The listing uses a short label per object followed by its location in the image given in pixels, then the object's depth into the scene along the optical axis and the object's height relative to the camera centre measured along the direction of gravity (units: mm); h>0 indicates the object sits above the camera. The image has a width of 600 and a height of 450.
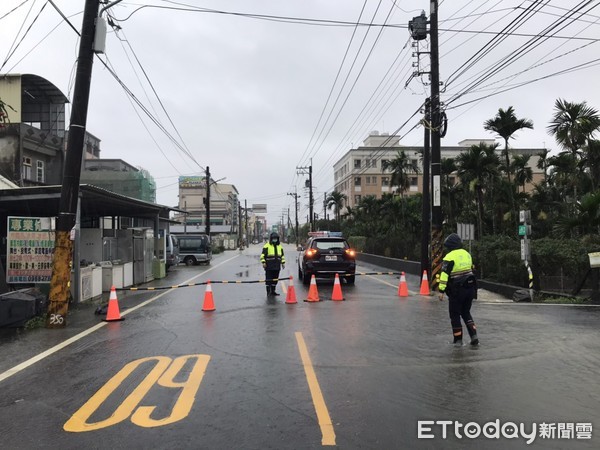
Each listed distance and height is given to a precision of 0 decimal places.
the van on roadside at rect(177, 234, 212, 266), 33781 -1015
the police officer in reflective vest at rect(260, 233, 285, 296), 14000 -754
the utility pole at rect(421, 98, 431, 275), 19234 +821
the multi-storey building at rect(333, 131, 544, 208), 92125 +12114
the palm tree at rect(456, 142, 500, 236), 29625 +4126
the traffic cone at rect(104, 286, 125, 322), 10352 -1584
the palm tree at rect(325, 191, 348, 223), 84244 +5919
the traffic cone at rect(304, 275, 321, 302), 12961 -1610
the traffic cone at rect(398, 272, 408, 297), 14509 -1640
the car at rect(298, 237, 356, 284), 17375 -837
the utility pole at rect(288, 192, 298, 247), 101275 +7682
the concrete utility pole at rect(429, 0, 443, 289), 16234 +2522
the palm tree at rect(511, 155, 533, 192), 35656 +4836
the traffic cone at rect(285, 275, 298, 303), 12586 -1580
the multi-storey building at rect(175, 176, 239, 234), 121188 +8492
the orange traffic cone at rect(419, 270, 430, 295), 14883 -1596
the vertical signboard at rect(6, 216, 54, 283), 12195 -363
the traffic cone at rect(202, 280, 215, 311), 11555 -1580
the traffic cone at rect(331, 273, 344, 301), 13375 -1593
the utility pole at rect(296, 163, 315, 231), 66450 +5406
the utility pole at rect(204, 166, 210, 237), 47750 +3156
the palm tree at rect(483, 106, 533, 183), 27797 +6242
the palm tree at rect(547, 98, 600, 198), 22984 +5154
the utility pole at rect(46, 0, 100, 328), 9750 +1209
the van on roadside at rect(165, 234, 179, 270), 28312 -957
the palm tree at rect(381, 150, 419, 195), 49500 +6516
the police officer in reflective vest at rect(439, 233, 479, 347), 7672 -841
